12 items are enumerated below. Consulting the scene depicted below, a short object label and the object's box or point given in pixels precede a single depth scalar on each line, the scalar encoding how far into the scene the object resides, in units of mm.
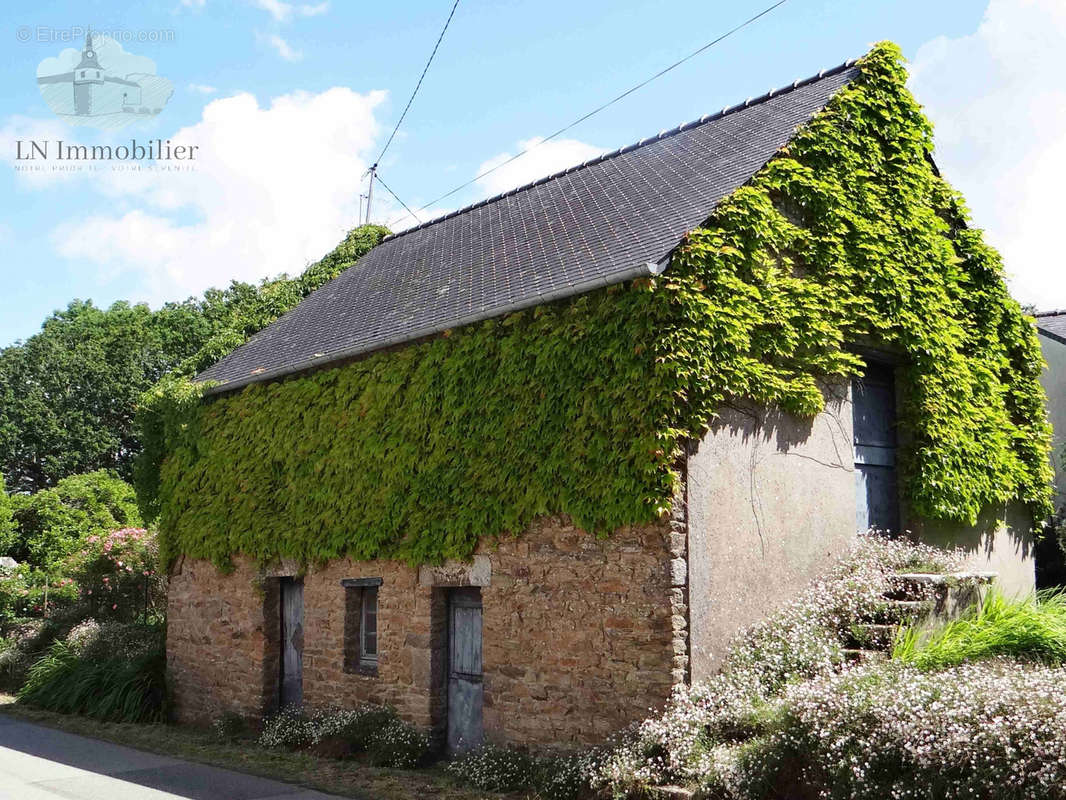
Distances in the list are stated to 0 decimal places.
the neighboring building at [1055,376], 19078
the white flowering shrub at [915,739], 5656
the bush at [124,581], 17422
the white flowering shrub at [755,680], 7340
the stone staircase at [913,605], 8609
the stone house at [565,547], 8344
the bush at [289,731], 11033
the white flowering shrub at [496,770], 8484
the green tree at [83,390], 34188
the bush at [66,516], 24062
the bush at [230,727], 12048
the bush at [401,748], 9742
